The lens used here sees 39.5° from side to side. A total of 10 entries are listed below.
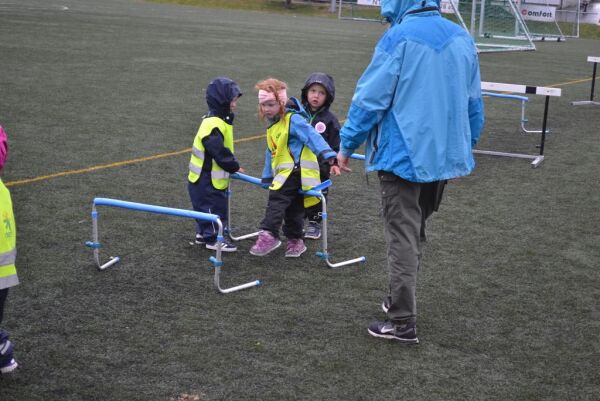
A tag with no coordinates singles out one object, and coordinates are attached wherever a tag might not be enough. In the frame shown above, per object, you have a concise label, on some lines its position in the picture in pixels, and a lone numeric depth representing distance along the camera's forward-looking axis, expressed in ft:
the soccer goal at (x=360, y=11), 158.92
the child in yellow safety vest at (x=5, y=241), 12.58
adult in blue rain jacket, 14.07
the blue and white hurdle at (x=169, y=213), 16.63
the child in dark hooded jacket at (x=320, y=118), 20.80
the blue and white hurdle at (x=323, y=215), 18.98
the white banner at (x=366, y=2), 157.22
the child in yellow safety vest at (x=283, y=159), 19.83
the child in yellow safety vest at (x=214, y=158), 19.86
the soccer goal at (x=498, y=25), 98.02
